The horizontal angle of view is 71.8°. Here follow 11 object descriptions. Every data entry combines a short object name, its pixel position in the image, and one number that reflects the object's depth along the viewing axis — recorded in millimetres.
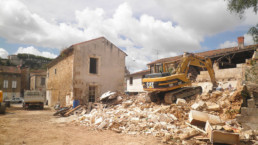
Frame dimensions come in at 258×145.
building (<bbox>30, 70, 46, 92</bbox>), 36803
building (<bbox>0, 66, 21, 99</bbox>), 33938
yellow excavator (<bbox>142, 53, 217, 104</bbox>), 9376
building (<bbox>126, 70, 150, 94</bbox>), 25500
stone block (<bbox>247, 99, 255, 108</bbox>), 6082
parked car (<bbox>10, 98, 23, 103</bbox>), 30820
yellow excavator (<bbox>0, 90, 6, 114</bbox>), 12820
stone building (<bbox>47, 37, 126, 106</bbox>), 14367
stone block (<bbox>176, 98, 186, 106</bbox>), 8688
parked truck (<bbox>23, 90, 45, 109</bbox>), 17594
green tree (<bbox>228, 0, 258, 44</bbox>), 9464
